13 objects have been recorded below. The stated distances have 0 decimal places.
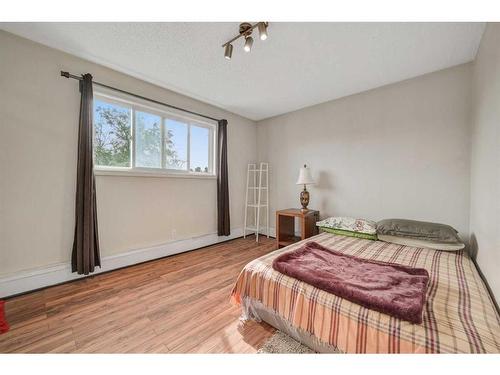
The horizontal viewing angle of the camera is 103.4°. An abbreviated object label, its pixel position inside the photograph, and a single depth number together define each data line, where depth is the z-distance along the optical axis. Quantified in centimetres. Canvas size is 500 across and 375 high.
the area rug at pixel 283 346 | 126
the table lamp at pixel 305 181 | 309
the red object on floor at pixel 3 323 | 142
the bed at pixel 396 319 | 87
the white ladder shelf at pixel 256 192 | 396
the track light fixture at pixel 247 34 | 154
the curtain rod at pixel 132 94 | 202
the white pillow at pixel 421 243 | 193
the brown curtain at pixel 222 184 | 345
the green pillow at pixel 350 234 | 236
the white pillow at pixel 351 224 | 239
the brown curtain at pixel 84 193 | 206
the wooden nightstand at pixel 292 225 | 294
